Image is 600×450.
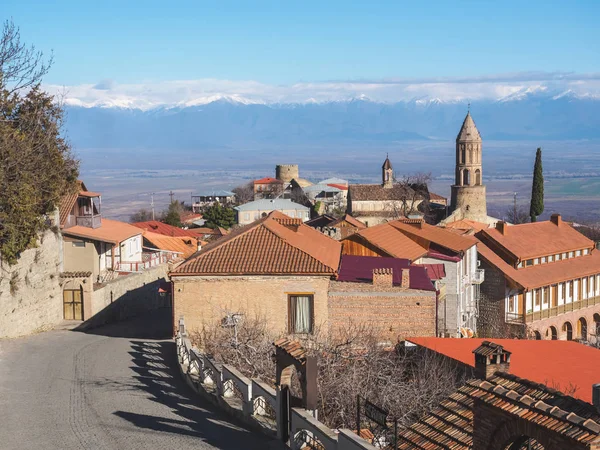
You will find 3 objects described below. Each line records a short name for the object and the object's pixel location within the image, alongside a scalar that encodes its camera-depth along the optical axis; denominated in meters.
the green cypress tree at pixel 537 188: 84.44
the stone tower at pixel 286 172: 149.38
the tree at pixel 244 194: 125.09
